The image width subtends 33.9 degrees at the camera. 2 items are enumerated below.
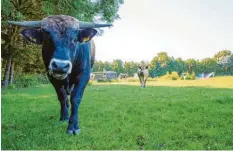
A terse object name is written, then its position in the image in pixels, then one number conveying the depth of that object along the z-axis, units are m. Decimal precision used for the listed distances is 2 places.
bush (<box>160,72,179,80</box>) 44.04
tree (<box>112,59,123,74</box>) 71.81
